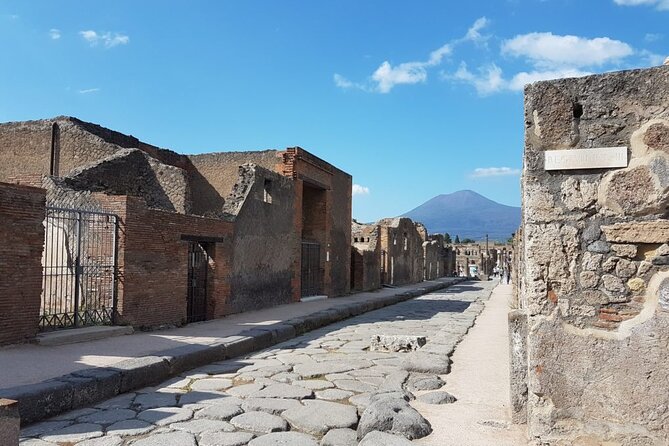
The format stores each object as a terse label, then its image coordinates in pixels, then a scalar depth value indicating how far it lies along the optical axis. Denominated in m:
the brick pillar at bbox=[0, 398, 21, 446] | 2.41
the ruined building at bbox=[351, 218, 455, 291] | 20.84
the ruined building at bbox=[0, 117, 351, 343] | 8.05
